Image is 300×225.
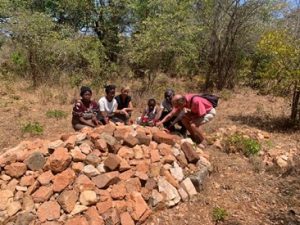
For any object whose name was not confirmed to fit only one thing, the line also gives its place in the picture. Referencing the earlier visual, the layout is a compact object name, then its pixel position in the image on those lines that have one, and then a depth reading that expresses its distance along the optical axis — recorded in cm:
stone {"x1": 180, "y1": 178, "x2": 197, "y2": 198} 298
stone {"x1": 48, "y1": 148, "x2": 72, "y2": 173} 274
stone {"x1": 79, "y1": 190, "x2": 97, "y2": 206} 259
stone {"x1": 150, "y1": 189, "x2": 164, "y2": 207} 275
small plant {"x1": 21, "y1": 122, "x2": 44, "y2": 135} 441
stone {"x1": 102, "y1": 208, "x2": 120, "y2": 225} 252
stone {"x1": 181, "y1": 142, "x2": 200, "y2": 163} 327
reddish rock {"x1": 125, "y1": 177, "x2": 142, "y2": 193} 276
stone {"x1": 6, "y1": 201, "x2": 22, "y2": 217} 255
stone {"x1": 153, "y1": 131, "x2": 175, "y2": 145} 330
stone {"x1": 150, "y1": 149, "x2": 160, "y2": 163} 307
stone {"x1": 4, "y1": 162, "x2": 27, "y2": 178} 278
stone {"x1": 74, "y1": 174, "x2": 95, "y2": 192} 266
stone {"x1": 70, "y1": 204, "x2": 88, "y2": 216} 253
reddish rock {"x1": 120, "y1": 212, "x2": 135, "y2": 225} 253
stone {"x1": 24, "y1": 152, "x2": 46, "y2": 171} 281
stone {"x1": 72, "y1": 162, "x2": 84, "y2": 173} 278
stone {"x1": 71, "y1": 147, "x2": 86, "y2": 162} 283
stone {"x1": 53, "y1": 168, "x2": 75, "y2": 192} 264
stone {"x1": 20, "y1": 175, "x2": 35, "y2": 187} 272
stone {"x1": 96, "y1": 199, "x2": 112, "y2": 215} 257
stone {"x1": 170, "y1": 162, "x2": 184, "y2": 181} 303
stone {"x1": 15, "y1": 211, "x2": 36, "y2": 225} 247
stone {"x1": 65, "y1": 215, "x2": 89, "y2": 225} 244
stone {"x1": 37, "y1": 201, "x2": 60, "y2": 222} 250
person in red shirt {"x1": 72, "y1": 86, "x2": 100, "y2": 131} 379
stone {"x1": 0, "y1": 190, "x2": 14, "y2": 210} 259
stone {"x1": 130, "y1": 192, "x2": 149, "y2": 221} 260
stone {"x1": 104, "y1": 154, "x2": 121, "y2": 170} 284
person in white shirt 393
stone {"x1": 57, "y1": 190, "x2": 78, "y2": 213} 254
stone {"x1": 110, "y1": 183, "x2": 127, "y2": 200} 268
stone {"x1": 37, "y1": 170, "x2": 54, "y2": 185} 269
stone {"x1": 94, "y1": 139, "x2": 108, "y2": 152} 297
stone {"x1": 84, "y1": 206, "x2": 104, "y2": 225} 249
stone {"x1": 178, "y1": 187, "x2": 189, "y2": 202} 293
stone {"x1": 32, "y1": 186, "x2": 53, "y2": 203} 259
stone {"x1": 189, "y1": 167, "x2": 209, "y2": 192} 306
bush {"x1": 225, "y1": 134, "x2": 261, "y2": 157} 384
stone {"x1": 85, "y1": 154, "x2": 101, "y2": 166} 285
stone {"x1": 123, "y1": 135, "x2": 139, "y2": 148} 310
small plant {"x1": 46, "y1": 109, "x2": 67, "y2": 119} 512
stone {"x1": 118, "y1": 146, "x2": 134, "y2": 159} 301
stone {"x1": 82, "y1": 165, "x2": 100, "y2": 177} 278
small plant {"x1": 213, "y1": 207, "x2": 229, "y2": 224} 273
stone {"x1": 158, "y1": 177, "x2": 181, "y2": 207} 283
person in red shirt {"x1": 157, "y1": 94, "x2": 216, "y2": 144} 377
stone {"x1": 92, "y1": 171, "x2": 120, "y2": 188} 272
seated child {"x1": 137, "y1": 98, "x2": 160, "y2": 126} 401
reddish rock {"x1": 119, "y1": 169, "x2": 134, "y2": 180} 284
